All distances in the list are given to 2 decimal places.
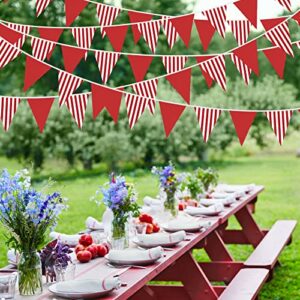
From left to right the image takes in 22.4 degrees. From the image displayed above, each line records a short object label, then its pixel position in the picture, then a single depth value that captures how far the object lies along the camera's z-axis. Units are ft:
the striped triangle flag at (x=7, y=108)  14.44
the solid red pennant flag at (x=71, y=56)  16.08
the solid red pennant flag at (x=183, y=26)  16.82
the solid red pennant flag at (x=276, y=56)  15.43
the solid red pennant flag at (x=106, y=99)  14.70
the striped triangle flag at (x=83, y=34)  18.02
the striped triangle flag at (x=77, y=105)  15.26
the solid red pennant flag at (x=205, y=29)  17.35
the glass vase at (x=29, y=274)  10.77
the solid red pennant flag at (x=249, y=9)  14.78
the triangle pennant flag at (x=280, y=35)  15.24
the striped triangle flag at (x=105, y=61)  16.75
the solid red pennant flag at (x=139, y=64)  16.31
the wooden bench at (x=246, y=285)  15.12
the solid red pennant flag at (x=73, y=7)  16.66
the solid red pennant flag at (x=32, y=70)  14.83
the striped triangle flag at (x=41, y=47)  16.63
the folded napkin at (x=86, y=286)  10.49
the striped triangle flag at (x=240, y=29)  17.44
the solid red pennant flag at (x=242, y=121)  15.16
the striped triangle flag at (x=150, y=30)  17.79
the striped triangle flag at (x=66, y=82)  14.84
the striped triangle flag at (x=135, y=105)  15.31
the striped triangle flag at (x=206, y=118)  15.31
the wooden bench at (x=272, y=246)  18.27
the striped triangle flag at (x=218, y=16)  17.15
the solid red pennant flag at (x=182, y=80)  15.34
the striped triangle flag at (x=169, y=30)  17.32
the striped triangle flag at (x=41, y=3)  16.93
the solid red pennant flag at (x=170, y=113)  15.23
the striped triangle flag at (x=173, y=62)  17.06
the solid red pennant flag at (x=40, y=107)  14.74
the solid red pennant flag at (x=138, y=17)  17.49
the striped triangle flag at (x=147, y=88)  15.70
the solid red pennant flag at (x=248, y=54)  14.93
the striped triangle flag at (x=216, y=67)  15.94
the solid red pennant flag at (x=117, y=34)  17.47
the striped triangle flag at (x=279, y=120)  15.06
